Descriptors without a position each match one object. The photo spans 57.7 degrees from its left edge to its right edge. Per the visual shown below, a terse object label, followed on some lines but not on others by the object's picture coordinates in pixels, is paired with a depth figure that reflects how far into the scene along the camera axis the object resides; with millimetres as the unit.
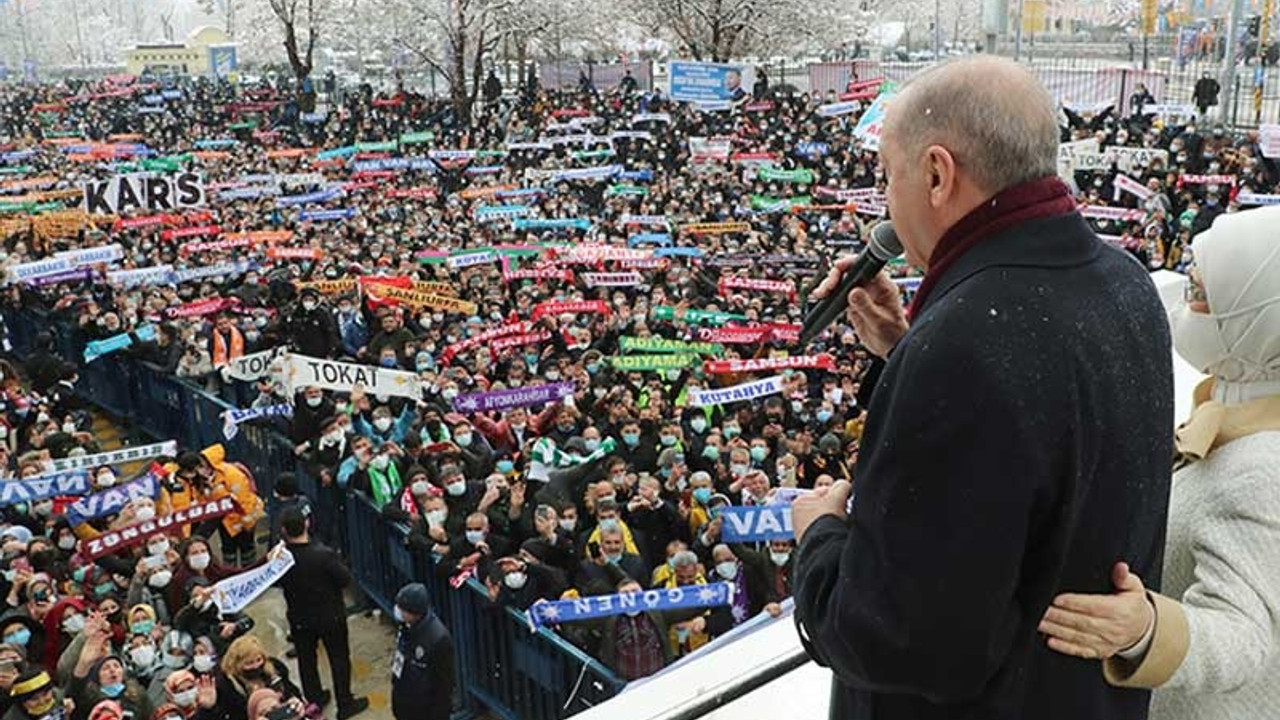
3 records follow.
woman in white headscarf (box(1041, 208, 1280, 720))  1554
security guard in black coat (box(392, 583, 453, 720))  6578
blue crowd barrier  6840
